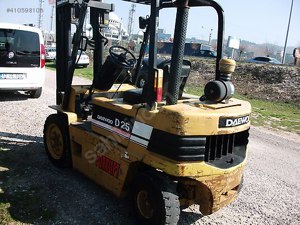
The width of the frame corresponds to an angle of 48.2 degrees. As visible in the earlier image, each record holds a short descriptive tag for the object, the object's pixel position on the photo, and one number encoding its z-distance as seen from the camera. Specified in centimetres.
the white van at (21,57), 881
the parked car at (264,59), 2937
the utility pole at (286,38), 3056
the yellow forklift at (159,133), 347
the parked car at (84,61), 2106
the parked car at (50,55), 2676
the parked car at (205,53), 3558
